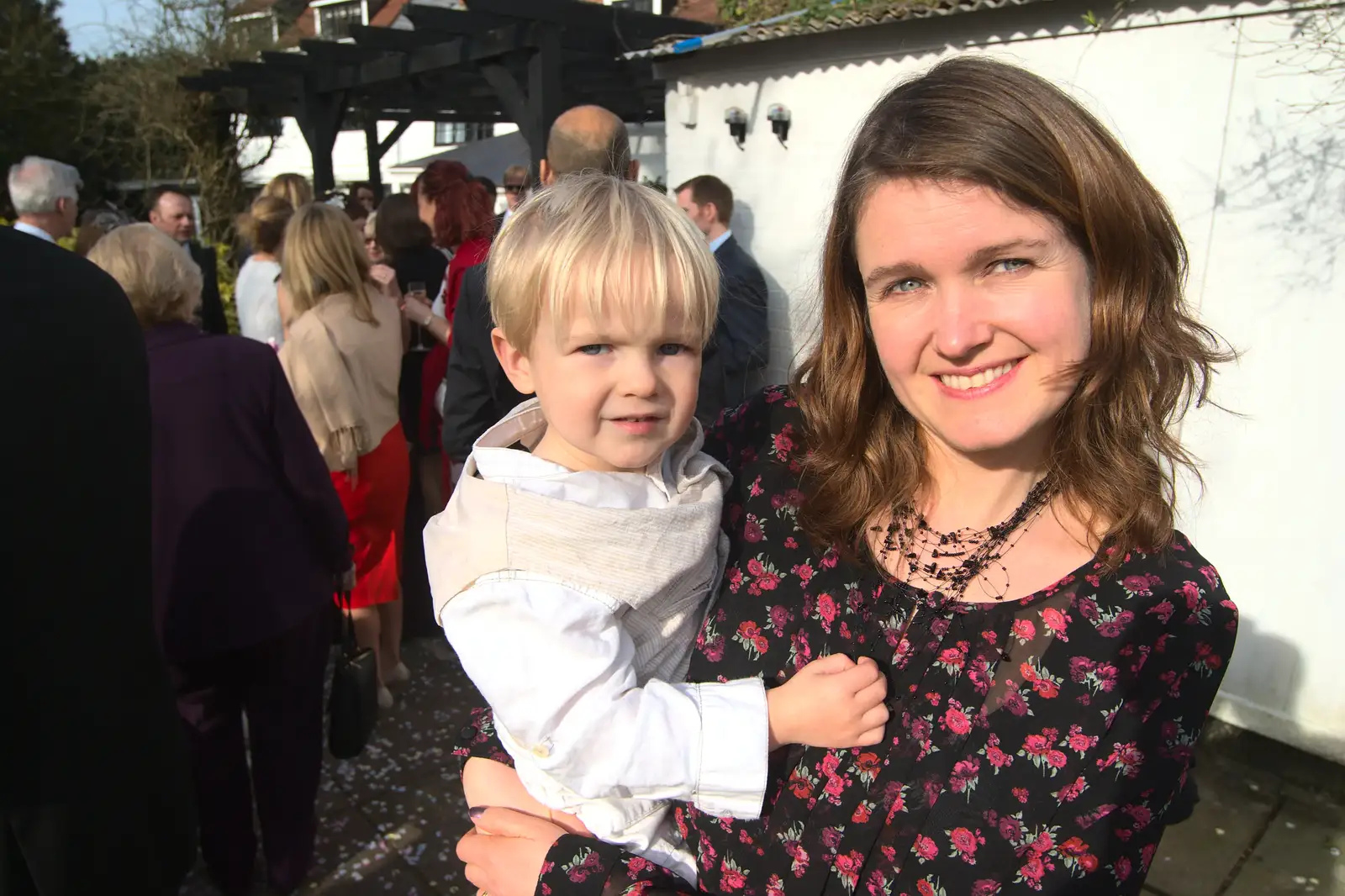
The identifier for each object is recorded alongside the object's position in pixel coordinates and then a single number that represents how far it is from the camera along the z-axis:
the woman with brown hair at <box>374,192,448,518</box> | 4.99
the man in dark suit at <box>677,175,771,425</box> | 3.61
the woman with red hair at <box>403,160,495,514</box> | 4.64
